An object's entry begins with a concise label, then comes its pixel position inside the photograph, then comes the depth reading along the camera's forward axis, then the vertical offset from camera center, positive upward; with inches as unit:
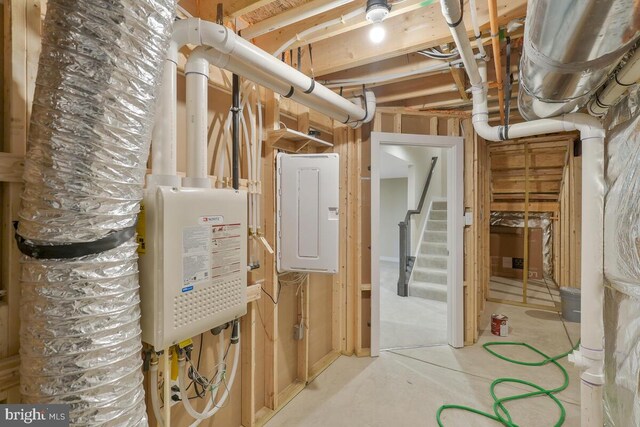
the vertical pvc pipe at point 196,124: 47.1 +14.6
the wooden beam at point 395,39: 65.7 +45.4
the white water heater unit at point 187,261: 39.1 -7.2
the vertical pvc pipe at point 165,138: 41.9 +11.0
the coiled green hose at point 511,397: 76.9 -55.1
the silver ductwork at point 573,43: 30.9 +21.1
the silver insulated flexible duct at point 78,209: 29.2 +0.4
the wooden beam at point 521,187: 186.7 +16.6
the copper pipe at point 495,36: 55.0 +38.0
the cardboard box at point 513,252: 200.5 -29.3
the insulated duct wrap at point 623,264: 53.1 -10.5
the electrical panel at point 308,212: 81.7 +0.0
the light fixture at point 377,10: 51.9 +36.9
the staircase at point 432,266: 173.0 -34.1
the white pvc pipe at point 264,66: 47.7 +29.3
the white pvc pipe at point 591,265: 63.1 -12.2
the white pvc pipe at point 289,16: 56.7 +41.2
